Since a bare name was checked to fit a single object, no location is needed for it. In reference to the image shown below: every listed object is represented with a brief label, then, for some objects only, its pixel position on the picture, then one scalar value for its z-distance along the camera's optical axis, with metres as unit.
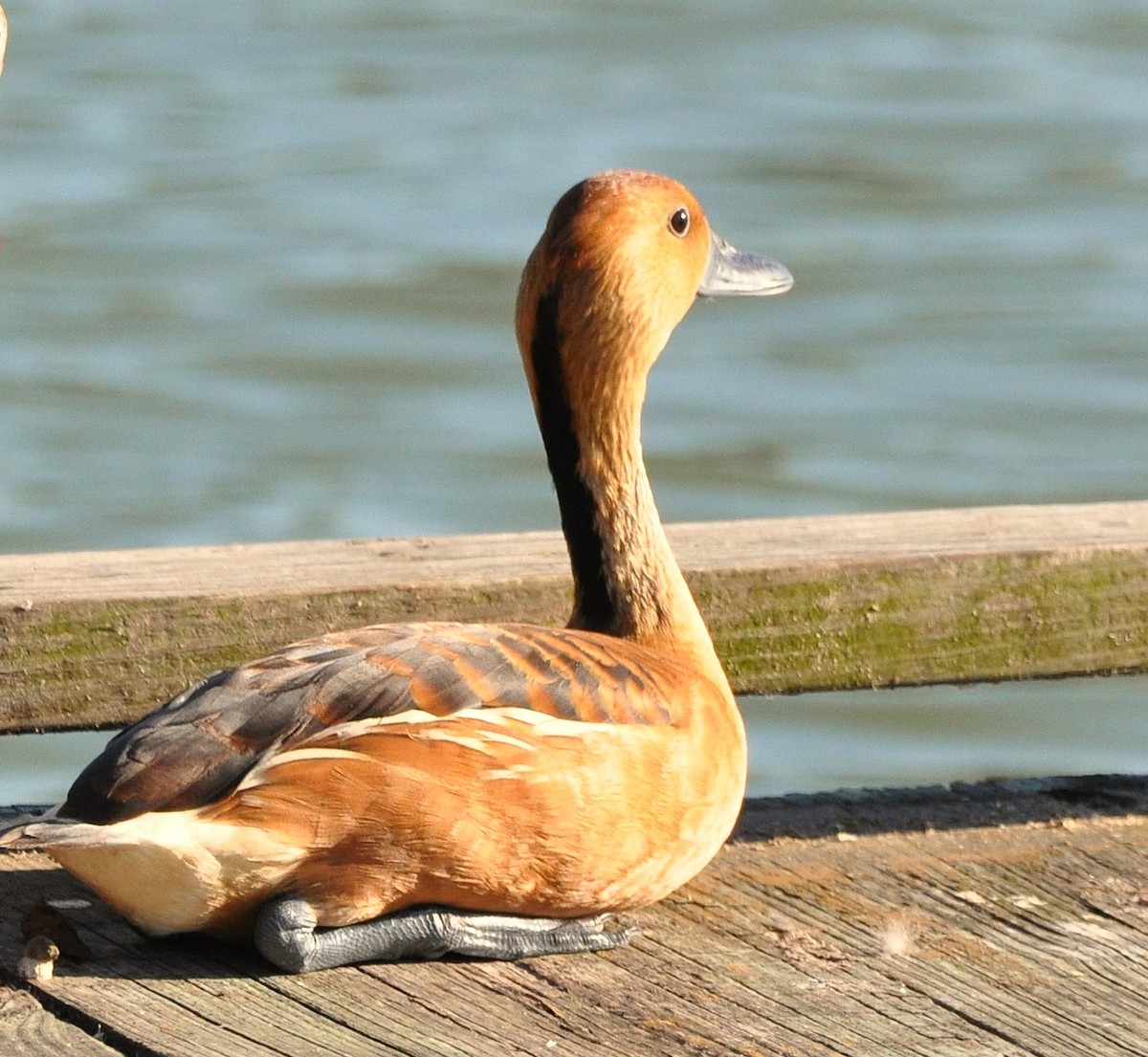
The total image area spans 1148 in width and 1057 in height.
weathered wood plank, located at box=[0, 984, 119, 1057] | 6.69
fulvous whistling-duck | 7.01
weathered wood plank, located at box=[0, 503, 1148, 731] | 7.79
